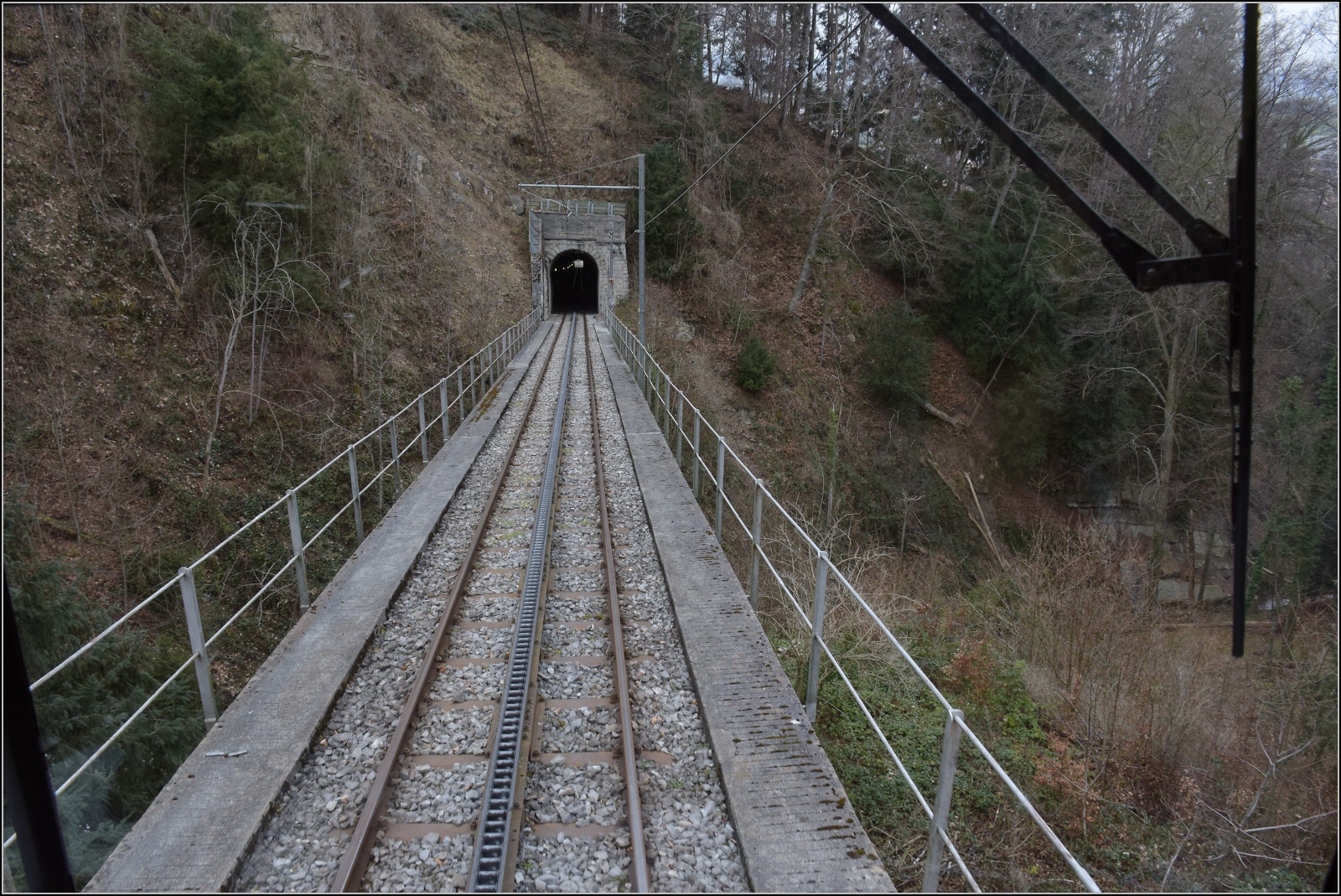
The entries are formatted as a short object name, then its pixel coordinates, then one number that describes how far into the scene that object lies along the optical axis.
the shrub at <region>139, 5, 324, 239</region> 13.76
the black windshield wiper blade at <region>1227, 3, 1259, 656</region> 2.15
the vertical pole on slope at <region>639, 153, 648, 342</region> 18.97
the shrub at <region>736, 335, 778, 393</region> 26.25
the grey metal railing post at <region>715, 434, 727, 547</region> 7.57
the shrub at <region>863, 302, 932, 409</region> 26.25
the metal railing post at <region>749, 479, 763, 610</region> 6.40
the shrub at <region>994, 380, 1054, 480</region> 24.70
